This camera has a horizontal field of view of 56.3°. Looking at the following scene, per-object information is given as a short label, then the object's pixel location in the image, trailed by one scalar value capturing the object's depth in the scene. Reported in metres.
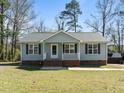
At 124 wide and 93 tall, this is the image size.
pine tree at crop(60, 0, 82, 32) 25.17
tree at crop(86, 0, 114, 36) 22.74
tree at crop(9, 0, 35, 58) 20.75
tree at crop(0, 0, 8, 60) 19.58
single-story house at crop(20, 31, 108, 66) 14.57
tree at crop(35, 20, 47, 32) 28.20
